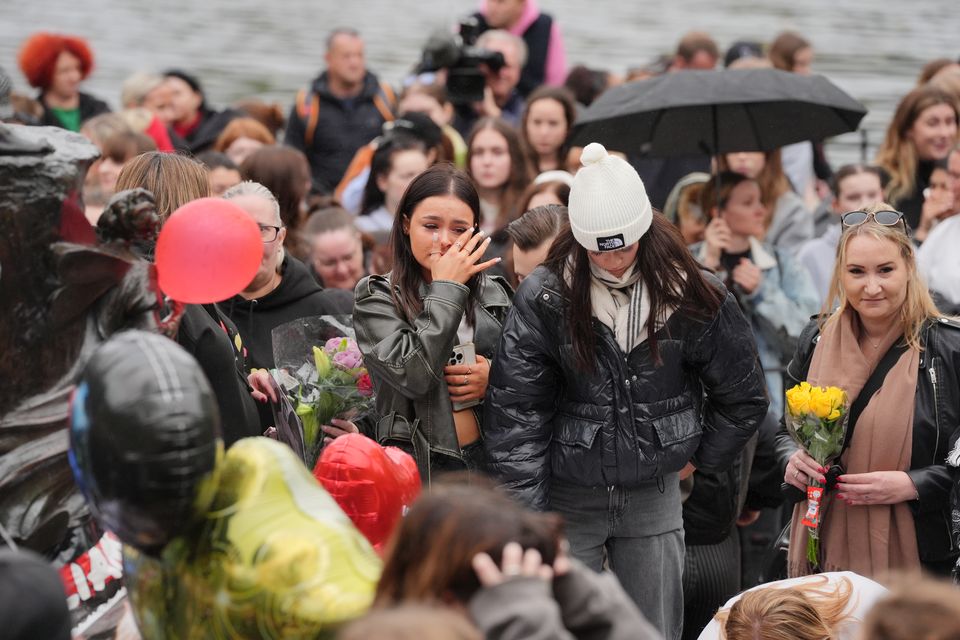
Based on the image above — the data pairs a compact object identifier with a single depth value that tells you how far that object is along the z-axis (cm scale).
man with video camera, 1784
